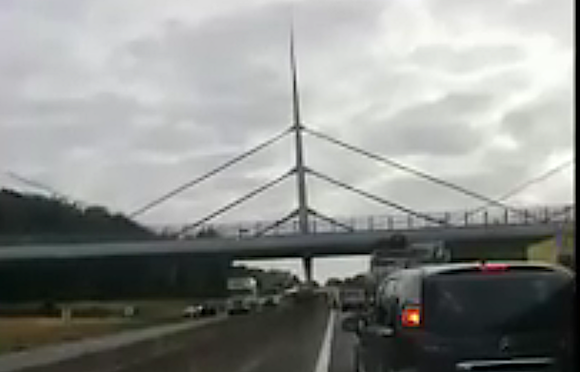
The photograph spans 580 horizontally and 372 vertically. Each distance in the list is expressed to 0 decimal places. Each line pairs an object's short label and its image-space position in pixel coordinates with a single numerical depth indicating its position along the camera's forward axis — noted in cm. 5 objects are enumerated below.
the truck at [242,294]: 8904
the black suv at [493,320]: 1038
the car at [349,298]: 6706
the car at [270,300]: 9541
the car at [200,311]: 9366
